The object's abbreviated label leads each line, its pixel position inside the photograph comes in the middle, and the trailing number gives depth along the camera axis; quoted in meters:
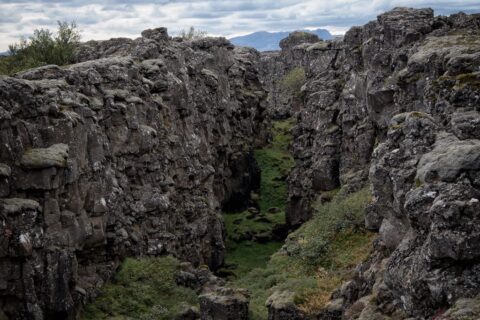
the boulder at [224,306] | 34.69
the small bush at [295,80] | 114.12
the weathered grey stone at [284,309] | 32.72
